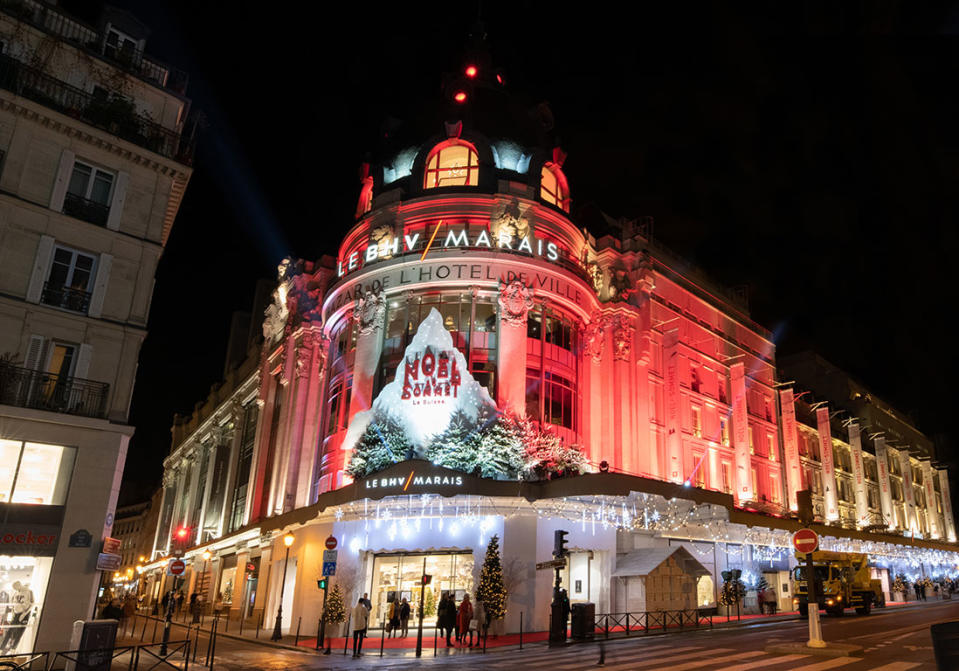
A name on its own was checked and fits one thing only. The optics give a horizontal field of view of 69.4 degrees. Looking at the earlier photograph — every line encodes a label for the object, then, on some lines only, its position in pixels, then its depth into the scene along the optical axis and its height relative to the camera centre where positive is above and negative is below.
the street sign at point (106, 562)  19.42 -0.24
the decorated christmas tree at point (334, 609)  25.89 -1.60
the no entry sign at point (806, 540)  16.91 +1.11
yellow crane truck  33.15 +0.28
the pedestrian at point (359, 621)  21.93 -1.75
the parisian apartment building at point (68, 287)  18.92 +7.71
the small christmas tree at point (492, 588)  26.17 -0.57
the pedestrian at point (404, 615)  26.84 -1.73
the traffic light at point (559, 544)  23.78 +1.03
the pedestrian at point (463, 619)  24.02 -1.59
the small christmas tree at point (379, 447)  32.22 +5.30
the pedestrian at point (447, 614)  23.47 -1.45
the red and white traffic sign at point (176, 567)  23.38 -0.33
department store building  30.89 +9.60
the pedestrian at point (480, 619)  23.76 -1.56
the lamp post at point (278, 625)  28.08 -2.45
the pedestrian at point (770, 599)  38.71 -0.71
